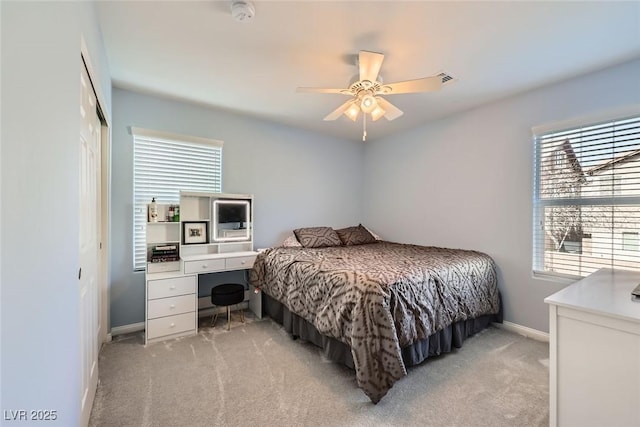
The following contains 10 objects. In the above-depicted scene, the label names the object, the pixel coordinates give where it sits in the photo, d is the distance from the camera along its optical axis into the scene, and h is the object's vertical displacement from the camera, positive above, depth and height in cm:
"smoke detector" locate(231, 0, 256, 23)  163 +125
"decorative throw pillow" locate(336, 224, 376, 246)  410 -35
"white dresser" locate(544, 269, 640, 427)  116 -66
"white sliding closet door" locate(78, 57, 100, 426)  147 -24
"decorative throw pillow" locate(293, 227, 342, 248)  375 -34
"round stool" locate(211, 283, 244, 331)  282 -87
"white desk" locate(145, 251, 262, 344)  258 -85
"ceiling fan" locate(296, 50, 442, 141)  193 +98
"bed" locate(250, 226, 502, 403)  180 -73
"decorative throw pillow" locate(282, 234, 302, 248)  366 -41
